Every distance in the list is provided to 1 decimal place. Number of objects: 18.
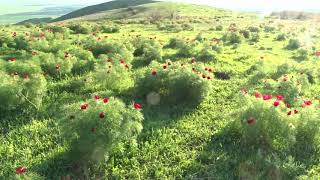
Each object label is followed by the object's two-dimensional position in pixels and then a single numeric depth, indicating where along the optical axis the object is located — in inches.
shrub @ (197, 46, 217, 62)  466.4
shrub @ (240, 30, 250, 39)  733.3
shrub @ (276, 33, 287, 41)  730.7
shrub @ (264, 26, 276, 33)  922.5
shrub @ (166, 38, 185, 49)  506.1
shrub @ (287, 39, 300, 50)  623.9
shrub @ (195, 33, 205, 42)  641.3
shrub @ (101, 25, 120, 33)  763.2
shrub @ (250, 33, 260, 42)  699.3
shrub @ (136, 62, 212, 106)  304.0
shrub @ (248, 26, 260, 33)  883.1
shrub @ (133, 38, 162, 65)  443.5
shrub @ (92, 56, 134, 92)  321.1
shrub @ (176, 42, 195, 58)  490.1
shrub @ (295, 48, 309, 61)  526.3
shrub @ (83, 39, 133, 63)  419.0
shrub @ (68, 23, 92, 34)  724.3
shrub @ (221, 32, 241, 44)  654.6
